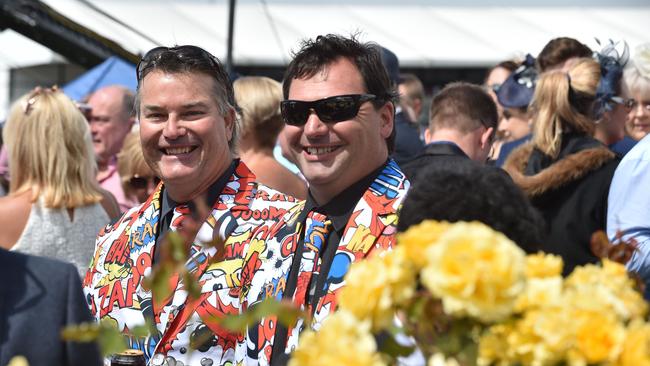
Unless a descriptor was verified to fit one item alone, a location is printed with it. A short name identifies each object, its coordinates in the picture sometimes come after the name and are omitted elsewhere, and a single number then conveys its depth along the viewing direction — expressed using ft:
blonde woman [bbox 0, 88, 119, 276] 28.42
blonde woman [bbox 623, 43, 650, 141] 26.66
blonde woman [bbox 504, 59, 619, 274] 26.80
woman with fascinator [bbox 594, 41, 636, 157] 30.12
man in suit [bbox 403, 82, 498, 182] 29.94
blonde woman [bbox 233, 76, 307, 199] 31.37
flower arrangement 9.38
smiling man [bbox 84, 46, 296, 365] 20.26
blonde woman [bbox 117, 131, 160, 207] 34.94
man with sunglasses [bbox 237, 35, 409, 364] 18.46
